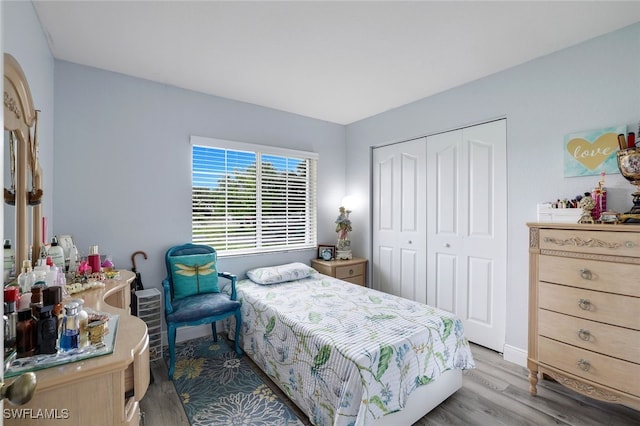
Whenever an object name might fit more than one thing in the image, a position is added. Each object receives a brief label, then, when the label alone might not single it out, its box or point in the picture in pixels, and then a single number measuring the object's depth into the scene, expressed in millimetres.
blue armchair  2439
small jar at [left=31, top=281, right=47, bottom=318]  1031
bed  1655
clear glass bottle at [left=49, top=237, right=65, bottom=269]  1812
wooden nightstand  3723
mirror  1424
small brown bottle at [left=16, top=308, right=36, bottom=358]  998
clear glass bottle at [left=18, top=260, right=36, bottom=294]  1327
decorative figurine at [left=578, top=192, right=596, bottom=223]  2057
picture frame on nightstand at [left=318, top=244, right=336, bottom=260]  3943
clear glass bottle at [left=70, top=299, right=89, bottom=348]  1076
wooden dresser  1785
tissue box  2174
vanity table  912
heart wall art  2123
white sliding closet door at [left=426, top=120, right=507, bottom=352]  2818
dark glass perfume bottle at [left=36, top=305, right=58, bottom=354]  1014
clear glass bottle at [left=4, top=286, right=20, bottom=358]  966
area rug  1973
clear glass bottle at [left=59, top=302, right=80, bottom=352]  1042
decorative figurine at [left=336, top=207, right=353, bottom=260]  4008
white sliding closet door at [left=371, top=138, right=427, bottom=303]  3469
